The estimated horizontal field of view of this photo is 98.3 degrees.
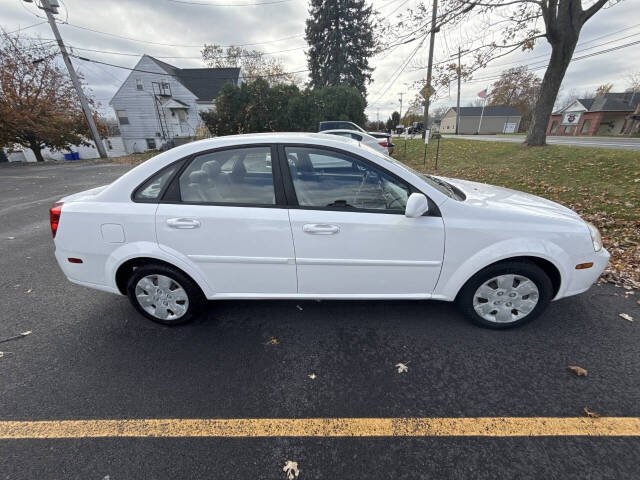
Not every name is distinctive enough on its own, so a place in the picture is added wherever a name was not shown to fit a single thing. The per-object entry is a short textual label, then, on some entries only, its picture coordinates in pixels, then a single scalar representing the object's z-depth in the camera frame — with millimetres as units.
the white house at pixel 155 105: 29094
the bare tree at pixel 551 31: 8609
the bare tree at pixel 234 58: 37303
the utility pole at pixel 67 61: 15951
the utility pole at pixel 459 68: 9406
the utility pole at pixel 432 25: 8953
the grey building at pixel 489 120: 54594
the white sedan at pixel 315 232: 2199
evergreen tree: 30500
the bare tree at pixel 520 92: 53094
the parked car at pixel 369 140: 10508
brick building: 37338
